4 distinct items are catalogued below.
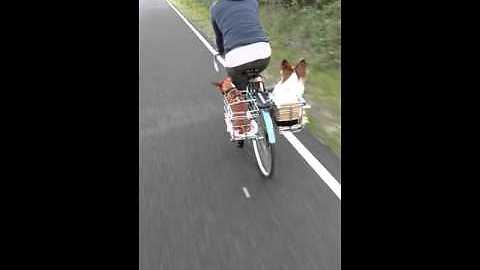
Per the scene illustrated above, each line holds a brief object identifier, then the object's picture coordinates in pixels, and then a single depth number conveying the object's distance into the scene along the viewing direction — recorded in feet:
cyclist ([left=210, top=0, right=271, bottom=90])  15.72
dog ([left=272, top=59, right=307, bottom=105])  14.37
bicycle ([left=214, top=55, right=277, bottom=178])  15.05
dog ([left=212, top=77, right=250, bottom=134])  16.06
